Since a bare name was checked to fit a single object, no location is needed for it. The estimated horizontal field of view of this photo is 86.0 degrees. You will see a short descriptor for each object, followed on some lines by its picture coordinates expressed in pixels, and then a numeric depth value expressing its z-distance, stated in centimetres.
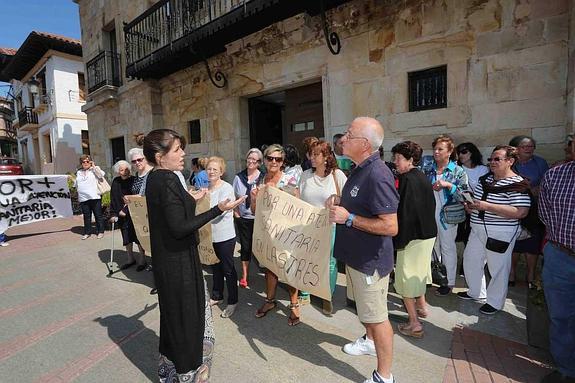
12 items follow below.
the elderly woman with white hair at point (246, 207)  368
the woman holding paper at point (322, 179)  297
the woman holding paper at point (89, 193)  669
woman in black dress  198
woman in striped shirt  285
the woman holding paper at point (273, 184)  323
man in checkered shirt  207
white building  1883
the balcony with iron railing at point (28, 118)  2252
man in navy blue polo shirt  196
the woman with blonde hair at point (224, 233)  325
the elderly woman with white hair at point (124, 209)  479
